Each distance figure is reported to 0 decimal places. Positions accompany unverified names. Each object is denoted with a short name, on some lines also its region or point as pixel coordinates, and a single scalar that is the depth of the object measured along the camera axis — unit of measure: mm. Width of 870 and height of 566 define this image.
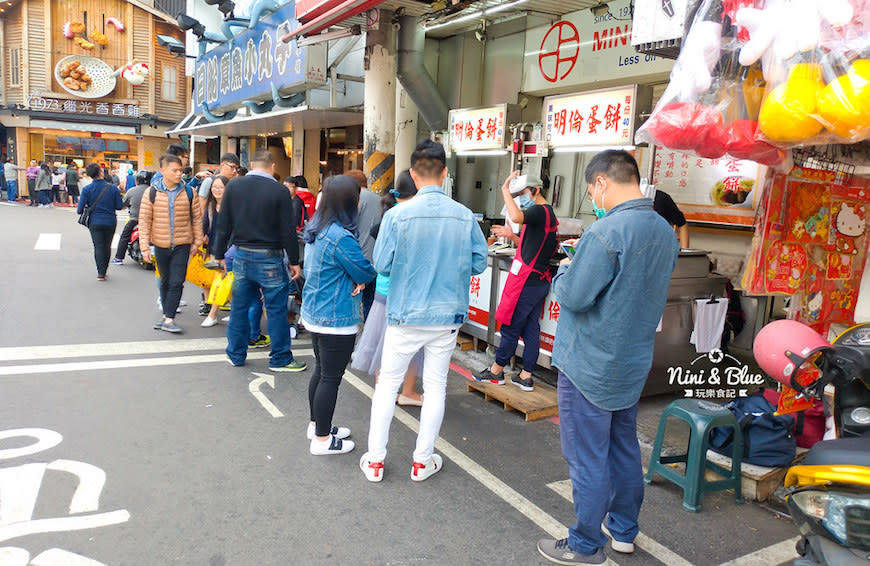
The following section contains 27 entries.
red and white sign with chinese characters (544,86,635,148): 5672
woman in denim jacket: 3711
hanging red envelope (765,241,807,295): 3807
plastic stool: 3453
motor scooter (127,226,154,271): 10498
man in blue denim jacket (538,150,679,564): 2623
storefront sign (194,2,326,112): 11211
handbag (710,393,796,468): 3701
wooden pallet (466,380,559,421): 4789
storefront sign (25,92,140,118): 26656
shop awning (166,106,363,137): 12305
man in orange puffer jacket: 6262
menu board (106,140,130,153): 29531
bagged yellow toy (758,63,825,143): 2455
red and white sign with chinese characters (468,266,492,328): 6387
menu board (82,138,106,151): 29188
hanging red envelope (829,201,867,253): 3918
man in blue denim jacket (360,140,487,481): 3357
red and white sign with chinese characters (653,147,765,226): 6785
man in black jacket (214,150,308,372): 5191
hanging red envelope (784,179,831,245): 3770
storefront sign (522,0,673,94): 7332
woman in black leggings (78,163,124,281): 8906
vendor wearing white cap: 5020
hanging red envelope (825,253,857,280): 4055
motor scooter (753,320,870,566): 2100
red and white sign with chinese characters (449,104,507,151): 7355
